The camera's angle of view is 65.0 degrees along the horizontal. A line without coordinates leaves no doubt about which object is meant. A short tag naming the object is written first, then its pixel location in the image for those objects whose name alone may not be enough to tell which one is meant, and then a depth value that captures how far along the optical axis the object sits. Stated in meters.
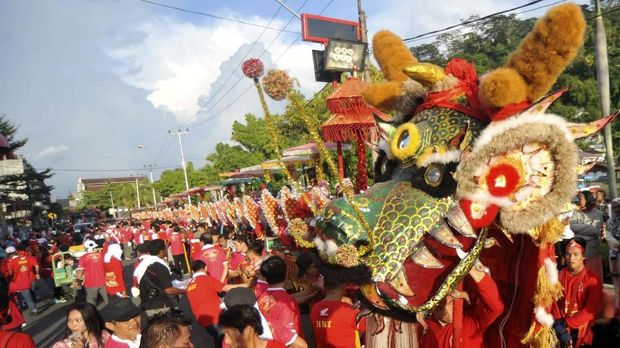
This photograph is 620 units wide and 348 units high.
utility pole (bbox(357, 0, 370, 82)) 10.33
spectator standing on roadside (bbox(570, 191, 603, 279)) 4.94
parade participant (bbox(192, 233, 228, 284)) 6.75
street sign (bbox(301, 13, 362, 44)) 11.10
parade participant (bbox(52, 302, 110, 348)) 3.68
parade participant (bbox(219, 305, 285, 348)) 2.67
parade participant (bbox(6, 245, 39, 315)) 10.50
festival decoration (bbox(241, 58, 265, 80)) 2.15
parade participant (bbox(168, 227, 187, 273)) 13.76
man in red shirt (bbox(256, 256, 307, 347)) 3.67
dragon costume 1.91
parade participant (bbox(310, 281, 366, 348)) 3.59
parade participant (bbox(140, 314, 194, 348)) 2.67
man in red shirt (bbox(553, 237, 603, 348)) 3.92
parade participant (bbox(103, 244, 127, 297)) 8.91
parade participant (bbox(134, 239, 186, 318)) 5.89
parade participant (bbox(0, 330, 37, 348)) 3.26
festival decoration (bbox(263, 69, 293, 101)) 2.28
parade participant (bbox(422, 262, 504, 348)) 2.30
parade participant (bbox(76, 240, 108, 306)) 8.95
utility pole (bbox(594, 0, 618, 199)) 9.82
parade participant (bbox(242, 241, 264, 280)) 5.75
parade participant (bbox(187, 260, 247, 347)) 5.29
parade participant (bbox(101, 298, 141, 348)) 3.46
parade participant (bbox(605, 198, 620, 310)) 4.17
